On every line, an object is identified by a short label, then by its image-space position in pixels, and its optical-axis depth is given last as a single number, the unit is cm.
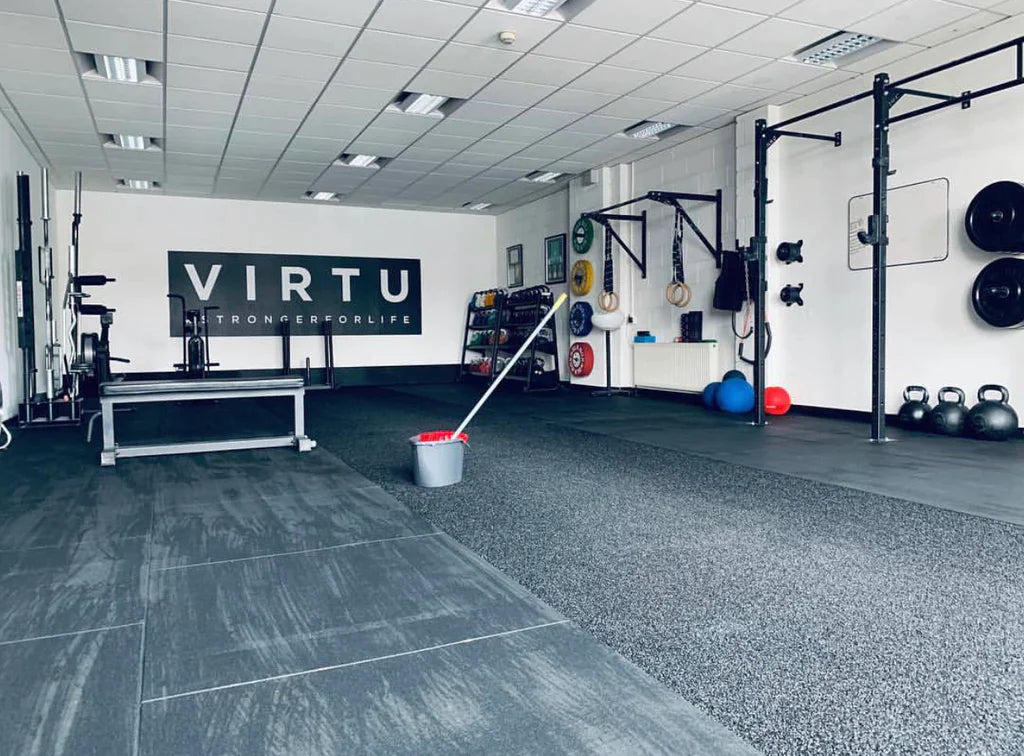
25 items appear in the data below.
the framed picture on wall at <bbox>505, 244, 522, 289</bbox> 1212
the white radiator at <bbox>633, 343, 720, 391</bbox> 804
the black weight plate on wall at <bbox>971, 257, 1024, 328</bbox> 516
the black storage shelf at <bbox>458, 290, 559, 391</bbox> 1050
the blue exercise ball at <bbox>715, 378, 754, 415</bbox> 724
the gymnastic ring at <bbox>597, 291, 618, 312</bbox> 932
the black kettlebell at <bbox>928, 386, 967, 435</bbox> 539
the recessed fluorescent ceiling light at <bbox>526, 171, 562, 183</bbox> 988
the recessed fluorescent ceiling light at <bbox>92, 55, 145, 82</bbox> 577
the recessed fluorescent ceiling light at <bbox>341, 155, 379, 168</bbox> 901
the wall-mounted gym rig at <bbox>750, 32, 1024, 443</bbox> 518
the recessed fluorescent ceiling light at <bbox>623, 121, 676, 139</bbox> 784
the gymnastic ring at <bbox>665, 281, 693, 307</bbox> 825
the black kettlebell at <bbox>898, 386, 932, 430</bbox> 572
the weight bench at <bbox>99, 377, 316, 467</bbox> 470
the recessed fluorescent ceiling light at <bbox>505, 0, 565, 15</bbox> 496
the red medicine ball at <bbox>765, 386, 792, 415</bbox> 695
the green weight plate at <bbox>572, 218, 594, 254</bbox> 995
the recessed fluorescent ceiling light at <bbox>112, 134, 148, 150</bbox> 795
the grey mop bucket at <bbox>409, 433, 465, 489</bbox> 384
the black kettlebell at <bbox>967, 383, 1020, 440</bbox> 513
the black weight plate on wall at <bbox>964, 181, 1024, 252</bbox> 509
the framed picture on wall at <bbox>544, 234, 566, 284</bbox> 1086
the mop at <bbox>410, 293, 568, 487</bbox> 385
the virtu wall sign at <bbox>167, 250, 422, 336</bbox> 1114
